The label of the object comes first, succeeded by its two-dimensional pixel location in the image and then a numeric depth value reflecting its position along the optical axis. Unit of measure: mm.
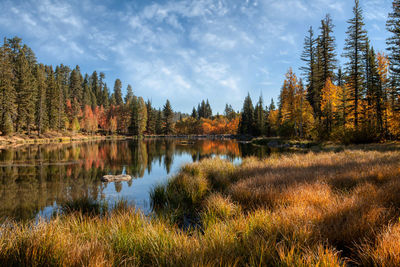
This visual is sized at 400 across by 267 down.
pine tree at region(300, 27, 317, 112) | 35694
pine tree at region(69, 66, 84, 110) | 86475
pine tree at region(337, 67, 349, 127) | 29281
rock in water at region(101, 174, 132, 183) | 12180
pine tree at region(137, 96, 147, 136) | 85019
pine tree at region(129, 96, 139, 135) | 86250
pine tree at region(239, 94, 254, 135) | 71625
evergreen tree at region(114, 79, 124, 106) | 112638
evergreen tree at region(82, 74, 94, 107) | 84125
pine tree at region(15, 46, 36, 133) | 47969
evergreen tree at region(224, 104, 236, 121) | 147000
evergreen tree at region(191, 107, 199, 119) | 122094
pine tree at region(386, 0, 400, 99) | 22391
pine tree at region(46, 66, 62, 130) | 57625
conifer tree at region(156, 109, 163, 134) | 97062
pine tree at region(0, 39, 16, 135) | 42469
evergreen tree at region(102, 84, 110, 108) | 95488
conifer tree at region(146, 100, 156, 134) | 94938
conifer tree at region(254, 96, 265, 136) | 64762
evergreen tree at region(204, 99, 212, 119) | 134500
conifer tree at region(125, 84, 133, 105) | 113938
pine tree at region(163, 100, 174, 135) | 95562
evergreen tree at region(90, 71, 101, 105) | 99100
